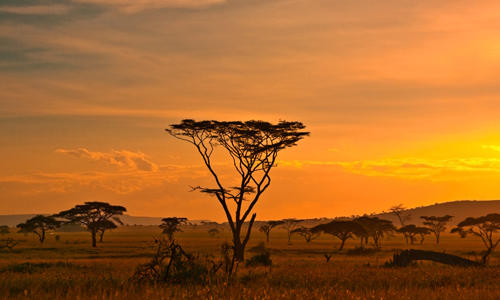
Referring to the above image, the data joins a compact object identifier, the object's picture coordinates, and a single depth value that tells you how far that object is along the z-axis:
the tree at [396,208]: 158.59
